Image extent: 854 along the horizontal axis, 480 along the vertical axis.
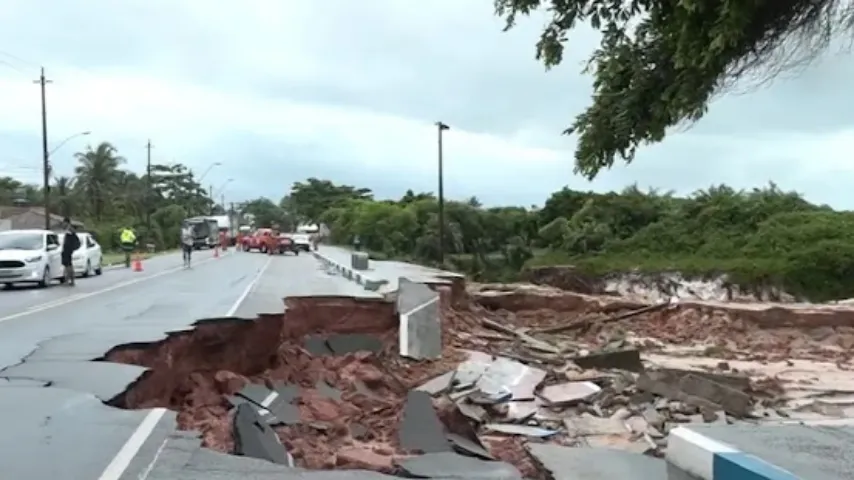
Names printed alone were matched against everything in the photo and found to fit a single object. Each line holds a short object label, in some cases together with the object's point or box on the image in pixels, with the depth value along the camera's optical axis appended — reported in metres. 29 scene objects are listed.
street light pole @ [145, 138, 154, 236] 88.58
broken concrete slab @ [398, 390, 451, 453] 10.60
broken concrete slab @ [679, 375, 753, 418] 13.45
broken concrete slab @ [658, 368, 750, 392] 14.77
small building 79.56
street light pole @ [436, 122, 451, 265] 48.75
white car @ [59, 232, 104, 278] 31.82
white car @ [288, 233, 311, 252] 66.17
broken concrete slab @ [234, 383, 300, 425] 11.31
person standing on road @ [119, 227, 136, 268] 40.25
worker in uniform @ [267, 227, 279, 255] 62.12
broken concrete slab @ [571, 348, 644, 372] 17.08
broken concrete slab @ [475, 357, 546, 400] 14.26
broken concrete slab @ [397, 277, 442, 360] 16.12
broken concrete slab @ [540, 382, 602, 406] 13.88
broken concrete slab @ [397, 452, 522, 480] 7.09
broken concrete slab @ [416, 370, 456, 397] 13.88
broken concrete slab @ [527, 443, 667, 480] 7.20
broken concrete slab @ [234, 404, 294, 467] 8.80
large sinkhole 9.87
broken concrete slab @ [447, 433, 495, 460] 10.05
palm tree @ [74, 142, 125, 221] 86.94
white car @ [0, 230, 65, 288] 26.08
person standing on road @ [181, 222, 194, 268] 40.19
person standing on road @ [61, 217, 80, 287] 26.38
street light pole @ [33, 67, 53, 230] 48.82
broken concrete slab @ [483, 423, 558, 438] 12.26
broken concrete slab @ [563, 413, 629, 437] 12.30
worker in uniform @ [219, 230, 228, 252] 81.00
